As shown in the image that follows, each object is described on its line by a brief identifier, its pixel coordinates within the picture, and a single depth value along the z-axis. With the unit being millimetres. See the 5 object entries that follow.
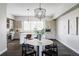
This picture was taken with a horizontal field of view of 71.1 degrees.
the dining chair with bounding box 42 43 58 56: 1757
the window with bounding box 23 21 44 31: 4319
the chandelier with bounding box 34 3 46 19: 2177
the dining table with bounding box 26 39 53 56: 1781
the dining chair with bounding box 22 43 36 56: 1787
